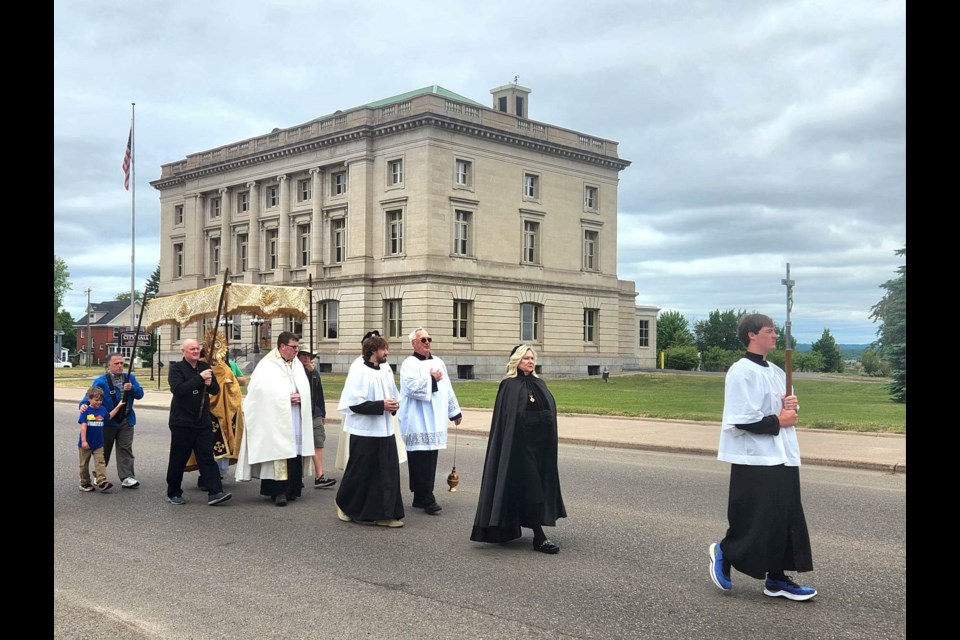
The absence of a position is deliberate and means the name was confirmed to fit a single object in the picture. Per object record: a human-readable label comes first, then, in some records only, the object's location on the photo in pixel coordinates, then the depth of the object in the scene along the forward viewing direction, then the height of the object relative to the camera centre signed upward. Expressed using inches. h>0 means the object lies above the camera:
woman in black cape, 293.7 -45.8
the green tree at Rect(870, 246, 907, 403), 933.8 +18.0
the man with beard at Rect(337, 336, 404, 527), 340.2 -47.7
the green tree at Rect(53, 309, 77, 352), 4513.0 +13.7
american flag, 1834.4 +370.0
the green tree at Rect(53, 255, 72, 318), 3746.3 +259.9
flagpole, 1904.5 +291.2
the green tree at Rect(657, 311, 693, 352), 2669.8 +34.4
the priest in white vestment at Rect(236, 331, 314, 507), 391.9 -43.3
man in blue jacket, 435.5 -42.9
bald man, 392.5 -43.3
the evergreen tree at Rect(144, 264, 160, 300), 3825.8 +267.8
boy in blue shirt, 426.6 -53.6
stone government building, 1994.3 +283.5
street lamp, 2194.9 +0.7
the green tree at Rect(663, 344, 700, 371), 2133.4 -49.6
